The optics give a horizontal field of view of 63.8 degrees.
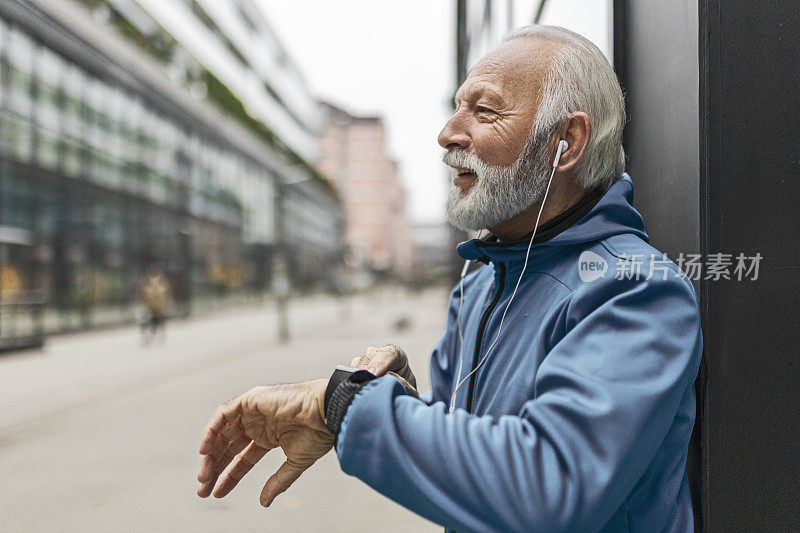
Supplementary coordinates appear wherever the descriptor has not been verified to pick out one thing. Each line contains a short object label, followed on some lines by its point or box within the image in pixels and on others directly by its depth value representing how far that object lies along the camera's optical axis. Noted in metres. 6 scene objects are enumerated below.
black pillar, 1.29
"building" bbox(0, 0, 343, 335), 16.14
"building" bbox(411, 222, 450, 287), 82.51
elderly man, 0.96
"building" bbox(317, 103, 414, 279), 115.56
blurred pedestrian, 16.75
